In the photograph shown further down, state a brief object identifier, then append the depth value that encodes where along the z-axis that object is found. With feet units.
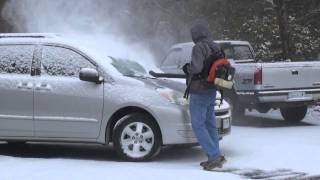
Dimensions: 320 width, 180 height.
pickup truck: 81.41
